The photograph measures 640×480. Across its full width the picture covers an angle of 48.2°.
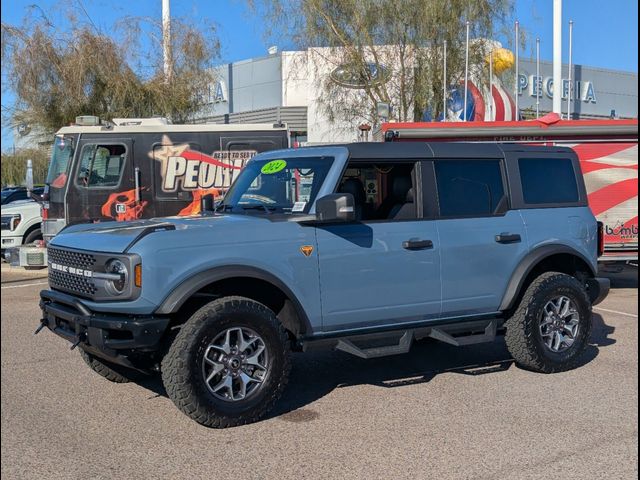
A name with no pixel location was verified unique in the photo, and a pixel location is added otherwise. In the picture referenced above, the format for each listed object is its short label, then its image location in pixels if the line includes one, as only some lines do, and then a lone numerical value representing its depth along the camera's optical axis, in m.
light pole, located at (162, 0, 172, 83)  18.97
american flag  17.47
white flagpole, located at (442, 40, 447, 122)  15.49
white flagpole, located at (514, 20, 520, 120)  16.81
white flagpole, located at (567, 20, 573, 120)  21.03
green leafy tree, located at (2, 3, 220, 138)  17.50
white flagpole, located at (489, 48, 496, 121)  16.77
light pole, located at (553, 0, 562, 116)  19.75
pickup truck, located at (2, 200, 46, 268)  14.26
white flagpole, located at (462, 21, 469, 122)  15.48
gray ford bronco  4.91
